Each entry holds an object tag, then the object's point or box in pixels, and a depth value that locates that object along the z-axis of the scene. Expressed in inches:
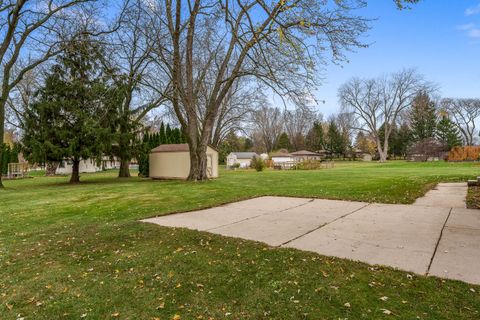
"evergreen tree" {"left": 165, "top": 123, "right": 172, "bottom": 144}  987.3
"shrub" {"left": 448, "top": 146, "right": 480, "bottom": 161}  1366.9
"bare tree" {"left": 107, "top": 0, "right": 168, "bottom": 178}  499.7
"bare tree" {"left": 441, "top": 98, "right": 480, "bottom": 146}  1966.0
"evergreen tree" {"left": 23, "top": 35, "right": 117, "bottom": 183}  631.8
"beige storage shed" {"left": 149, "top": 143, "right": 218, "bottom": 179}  754.2
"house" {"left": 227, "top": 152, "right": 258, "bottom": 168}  1595.7
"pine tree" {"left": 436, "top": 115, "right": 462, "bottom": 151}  1827.0
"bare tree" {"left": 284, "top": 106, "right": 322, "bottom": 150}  2539.4
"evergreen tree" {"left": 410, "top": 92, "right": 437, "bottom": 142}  1950.1
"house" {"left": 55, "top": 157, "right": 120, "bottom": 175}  1291.8
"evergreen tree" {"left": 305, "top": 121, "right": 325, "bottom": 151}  2409.0
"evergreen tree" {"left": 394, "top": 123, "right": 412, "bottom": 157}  2215.2
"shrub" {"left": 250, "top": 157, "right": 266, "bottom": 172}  1117.1
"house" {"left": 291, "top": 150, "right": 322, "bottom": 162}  1866.1
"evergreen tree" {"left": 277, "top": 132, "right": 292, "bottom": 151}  2479.1
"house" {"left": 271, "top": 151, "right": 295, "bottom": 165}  1752.3
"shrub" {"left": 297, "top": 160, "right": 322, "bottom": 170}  1159.8
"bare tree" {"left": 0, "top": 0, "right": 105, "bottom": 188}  495.8
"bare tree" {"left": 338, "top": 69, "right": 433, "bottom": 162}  1845.5
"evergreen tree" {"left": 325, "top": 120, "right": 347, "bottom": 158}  2345.0
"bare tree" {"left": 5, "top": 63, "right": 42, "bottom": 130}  920.6
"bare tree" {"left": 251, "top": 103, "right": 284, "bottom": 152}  2507.4
